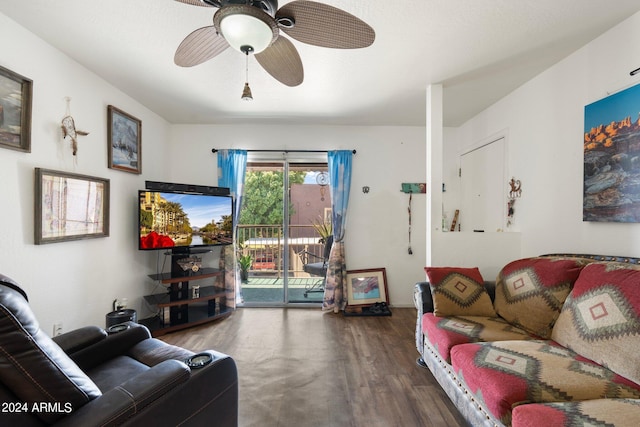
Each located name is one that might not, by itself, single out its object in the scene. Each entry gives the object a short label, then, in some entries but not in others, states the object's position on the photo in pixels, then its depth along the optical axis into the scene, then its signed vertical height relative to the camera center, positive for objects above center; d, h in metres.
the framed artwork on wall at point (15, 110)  1.72 +0.68
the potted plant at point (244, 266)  4.08 -0.77
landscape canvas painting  1.68 +0.39
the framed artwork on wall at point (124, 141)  2.63 +0.76
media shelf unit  2.91 -0.94
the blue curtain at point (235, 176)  3.61 +0.52
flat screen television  2.84 -0.06
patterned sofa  1.13 -0.71
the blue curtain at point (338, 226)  3.53 -0.13
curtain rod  3.69 +0.88
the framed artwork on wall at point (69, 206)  1.93 +0.06
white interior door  2.96 +0.35
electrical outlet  2.07 -0.88
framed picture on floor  3.57 -0.93
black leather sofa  0.79 -0.62
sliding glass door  3.79 -0.14
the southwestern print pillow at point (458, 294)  2.02 -0.59
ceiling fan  1.07 +0.85
